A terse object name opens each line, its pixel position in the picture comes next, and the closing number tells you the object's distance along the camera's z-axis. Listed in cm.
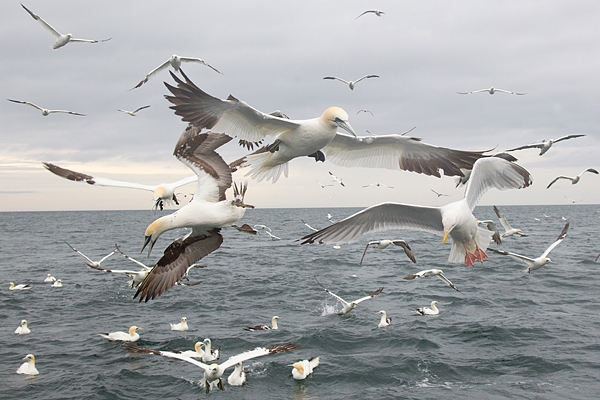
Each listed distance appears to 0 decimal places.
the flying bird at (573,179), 2281
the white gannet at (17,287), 2389
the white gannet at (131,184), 967
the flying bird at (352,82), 1929
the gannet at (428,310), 1827
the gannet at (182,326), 1673
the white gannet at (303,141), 826
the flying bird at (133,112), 1291
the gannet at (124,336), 1558
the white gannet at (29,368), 1330
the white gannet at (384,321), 1679
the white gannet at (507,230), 2338
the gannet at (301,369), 1277
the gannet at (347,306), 1778
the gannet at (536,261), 1739
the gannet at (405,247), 1514
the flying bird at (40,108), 1596
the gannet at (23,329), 1677
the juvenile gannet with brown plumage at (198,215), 839
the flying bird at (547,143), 1633
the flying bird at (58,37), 1531
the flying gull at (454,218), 921
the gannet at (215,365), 952
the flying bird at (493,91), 1889
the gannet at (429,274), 1825
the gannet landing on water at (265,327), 1625
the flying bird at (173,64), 1246
